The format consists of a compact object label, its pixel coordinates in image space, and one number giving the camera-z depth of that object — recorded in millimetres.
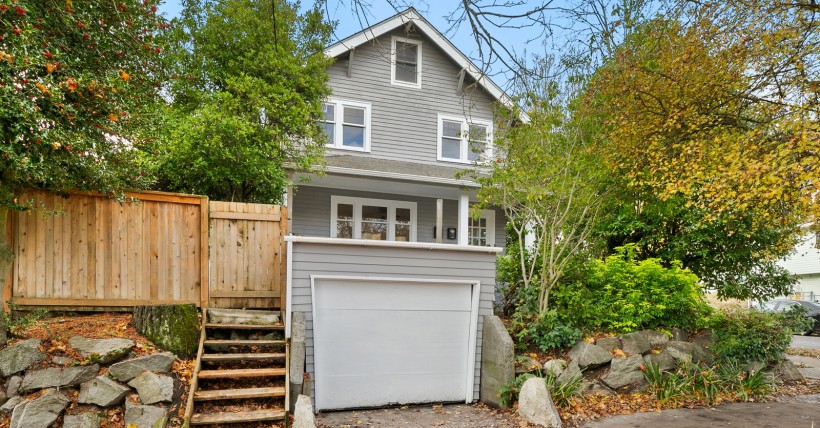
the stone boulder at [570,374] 6418
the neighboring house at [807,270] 23859
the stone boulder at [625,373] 6645
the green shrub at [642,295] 7285
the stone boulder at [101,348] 4824
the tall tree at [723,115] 5516
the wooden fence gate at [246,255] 6645
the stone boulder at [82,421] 4348
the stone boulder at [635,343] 6988
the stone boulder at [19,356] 4473
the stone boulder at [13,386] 4410
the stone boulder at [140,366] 4773
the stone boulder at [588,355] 6676
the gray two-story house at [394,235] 6207
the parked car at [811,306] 14820
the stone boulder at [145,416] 4520
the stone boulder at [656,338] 7180
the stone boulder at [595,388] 6498
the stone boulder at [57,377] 4469
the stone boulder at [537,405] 5523
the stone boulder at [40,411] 4230
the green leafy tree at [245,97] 7980
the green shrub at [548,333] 6859
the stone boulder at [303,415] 4688
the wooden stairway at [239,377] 4895
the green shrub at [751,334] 7457
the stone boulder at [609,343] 6948
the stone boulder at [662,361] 6973
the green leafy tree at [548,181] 7395
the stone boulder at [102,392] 4566
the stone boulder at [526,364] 6379
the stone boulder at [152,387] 4730
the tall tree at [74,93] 4020
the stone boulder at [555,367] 6426
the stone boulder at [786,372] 7773
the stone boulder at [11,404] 4312
